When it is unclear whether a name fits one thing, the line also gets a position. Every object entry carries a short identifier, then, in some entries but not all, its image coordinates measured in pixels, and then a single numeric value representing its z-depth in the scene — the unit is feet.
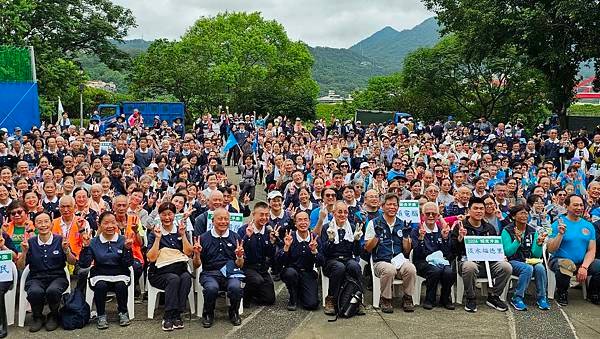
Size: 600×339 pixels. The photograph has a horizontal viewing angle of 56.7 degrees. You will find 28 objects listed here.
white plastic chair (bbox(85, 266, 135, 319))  18.65
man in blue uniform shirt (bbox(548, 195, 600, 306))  20.52
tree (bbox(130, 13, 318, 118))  98.78
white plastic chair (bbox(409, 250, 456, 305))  20.45
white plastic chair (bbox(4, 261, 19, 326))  18.07
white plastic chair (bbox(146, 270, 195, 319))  19.03
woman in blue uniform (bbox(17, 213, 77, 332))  17.99
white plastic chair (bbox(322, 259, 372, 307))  20.15
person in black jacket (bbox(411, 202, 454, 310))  20.08
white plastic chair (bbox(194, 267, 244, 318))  19.16
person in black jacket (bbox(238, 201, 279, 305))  20.02
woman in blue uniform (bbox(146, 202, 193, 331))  18.39
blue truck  81.61
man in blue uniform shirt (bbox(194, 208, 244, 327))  18.71
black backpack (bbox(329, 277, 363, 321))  19.27
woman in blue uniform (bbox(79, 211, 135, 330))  18.28
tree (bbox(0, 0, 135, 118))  65.62
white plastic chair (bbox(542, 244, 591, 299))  20.89
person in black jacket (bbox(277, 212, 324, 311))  19.83
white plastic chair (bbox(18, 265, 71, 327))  18.31
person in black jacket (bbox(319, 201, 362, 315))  19.69
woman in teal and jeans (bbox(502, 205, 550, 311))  20.22
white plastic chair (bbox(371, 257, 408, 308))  20.05
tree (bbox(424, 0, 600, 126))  57.26
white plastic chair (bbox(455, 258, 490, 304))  20.40
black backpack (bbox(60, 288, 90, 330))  18.07
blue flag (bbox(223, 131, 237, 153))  51.96
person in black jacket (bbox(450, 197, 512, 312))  20.04
